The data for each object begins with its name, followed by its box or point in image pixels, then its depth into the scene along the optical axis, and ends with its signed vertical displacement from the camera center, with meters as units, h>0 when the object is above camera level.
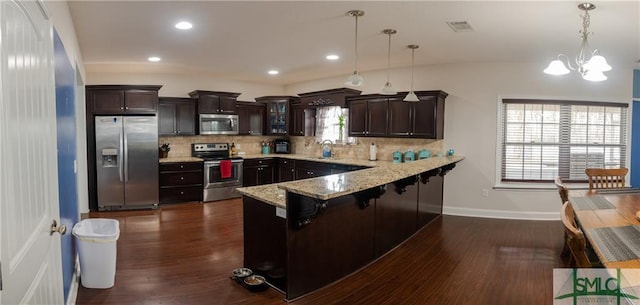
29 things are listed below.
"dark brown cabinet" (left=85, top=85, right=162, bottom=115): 5.77 +0.67
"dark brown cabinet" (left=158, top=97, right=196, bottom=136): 6.52 +0.43
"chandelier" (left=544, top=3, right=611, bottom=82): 2.73 +0.61
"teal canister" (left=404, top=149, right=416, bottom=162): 5.89 -0.28
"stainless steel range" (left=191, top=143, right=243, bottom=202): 6.61 -0.62
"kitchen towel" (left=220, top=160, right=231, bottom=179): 6.68 -0.57
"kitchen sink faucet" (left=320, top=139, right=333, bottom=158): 7.24 -0.22
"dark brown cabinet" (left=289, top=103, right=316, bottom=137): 7.43 +0.41
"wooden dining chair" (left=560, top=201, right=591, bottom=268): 1.73 -0.53
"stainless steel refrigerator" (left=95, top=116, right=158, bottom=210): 5.75 -0.38
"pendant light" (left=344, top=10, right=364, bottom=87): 3.69 +0.63
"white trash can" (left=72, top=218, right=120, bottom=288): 2.94 -1.01
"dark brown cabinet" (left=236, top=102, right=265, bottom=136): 7.42 +0.46
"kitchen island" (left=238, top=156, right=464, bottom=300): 2.75 -0.78
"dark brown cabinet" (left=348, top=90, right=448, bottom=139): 5.52 +0.40
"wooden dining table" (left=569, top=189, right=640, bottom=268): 1.73 -0.55
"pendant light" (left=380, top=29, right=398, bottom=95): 3.93 +0.62
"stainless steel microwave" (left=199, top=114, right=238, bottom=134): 6.87 +0.31
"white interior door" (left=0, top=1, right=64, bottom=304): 1.12 -0.07
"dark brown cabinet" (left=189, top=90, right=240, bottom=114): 6.77 +0.75
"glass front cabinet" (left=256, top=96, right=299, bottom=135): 7.65 +0.58
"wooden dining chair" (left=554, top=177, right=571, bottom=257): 3.08 -0.45
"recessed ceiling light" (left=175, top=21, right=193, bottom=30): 3.74 +1.23
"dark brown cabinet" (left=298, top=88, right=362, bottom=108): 6.49 +0.82
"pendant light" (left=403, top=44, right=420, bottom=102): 4.54 +0.57
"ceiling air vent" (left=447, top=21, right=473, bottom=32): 3.60 +1.19
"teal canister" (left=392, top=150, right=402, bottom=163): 6.06 -0.30
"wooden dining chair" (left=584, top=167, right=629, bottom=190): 3.99 -0.41
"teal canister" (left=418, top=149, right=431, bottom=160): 5.75 -0.24
